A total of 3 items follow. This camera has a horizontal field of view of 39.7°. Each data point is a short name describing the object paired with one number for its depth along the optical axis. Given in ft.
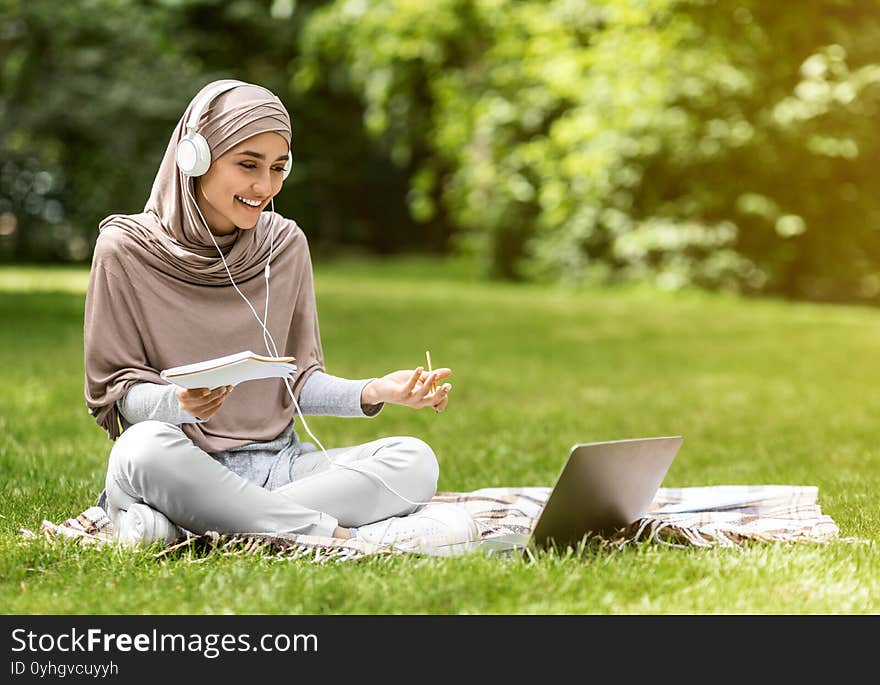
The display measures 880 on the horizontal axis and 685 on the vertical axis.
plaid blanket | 10.93
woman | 10.98
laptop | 10.41
